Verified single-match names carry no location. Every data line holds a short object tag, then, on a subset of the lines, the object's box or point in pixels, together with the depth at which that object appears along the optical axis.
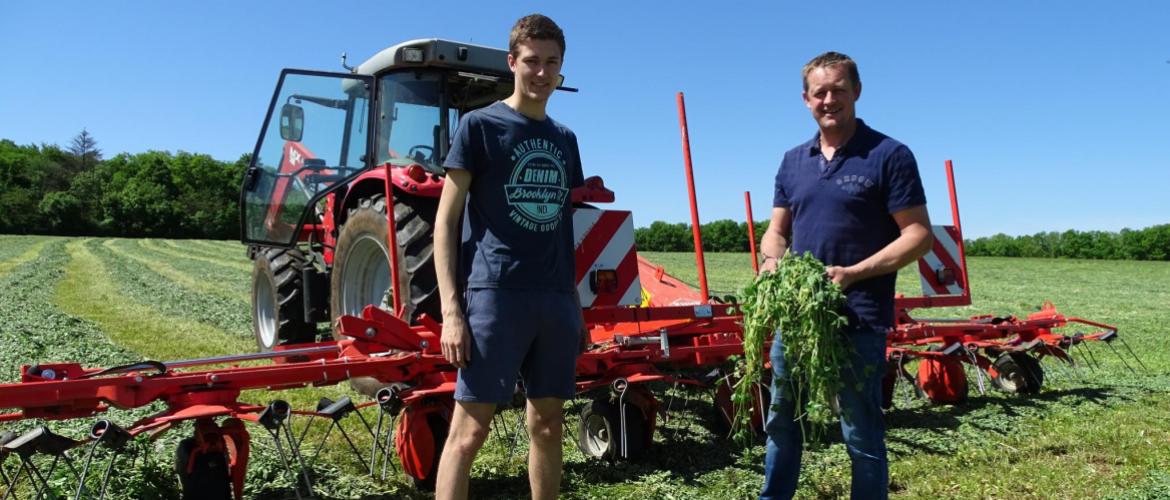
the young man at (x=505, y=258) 2.41
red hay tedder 3.12
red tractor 4.96
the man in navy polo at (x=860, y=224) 2.53
